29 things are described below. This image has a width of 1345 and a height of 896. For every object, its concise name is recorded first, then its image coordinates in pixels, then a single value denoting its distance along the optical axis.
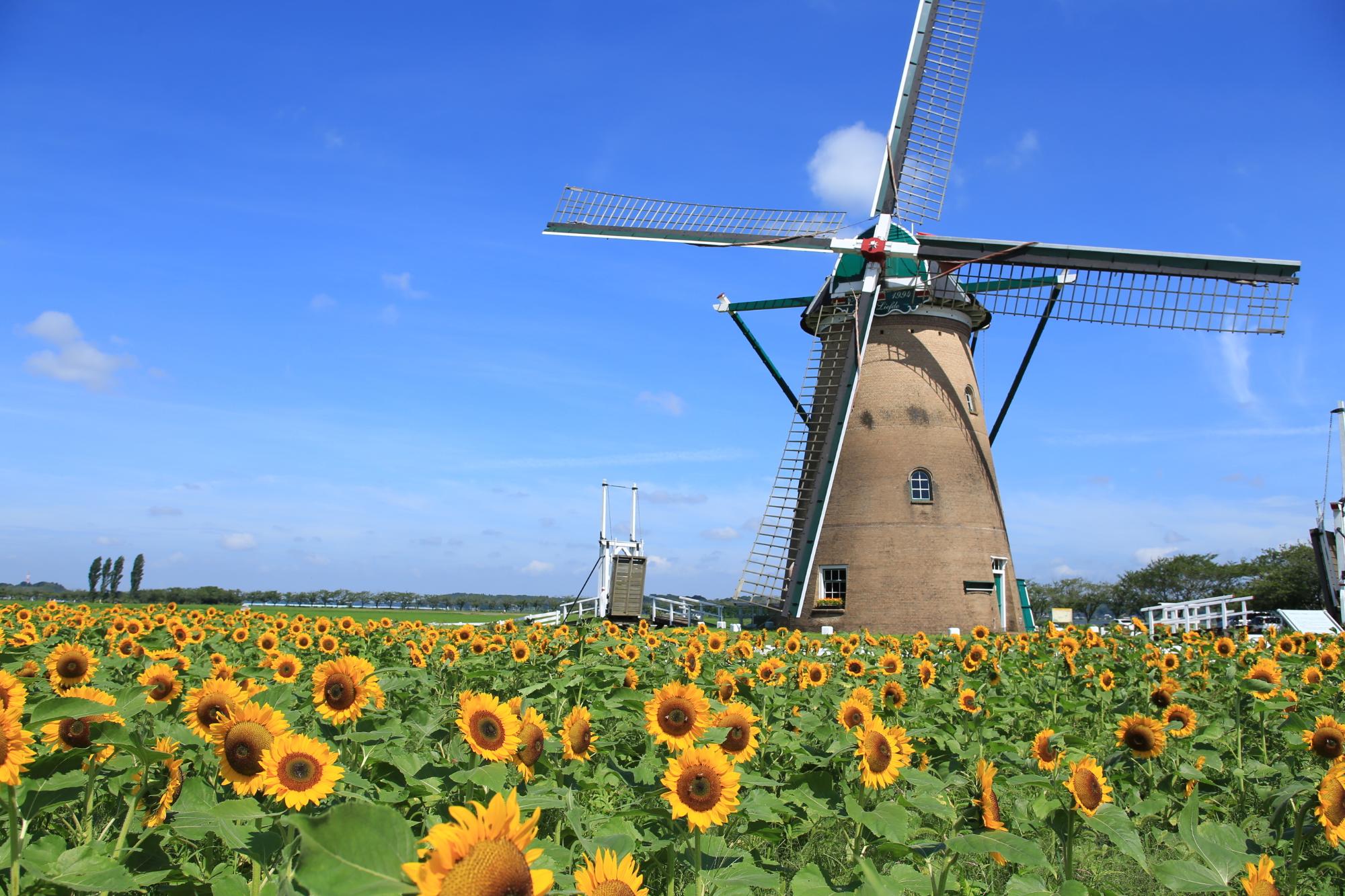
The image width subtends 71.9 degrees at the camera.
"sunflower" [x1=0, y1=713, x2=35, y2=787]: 2.55
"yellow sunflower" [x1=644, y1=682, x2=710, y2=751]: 3.82
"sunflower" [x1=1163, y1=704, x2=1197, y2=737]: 5.94
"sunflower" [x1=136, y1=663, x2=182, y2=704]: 4.20
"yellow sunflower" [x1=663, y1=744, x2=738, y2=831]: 3.09
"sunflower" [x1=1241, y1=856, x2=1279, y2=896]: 2.31
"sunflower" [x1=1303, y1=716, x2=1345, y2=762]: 4.25
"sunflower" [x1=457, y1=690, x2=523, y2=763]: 3.17
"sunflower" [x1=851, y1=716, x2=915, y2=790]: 3.92
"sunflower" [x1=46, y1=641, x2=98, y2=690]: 4.56
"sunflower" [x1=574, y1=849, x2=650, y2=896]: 2.04
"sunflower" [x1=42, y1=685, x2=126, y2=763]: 3.02
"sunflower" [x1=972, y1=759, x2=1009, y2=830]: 3.36
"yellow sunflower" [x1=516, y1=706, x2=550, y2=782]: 3.37
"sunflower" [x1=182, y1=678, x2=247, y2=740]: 3.61
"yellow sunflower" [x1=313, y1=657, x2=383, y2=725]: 3.85
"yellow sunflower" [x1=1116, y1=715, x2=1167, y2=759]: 4.59
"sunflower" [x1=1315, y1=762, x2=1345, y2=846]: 3.06
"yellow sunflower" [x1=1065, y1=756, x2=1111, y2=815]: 3.45
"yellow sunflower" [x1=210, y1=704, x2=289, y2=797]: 2.92
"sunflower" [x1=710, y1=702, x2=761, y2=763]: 3.92
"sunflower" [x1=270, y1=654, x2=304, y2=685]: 5.54
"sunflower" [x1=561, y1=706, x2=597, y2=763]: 3.98
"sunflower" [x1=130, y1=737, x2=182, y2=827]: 3.18
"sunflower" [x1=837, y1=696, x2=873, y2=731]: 4.68
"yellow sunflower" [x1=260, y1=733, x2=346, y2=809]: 2.81
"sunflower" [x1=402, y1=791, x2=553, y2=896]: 1.43
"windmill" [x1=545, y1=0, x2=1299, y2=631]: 21.20
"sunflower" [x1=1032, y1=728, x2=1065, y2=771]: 4.24
